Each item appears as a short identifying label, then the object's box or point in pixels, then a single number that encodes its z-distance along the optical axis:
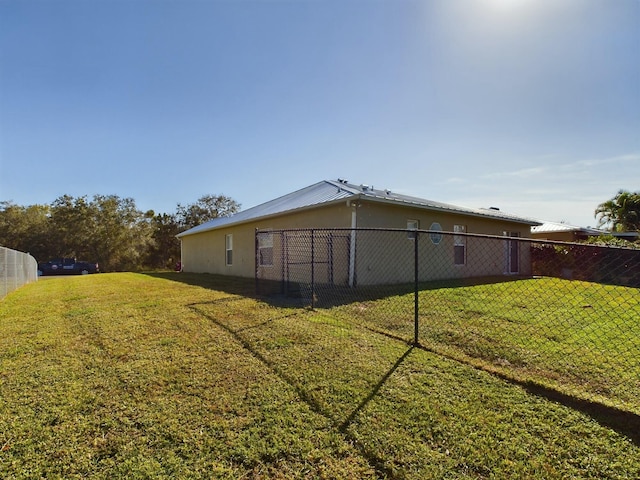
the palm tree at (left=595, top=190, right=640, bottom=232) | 20.06
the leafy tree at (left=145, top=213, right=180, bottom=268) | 29.12
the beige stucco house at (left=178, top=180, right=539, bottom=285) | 8.49
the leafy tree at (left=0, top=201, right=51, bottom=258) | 27.59
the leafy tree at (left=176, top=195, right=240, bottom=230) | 30.09
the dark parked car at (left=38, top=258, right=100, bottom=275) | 22.44
